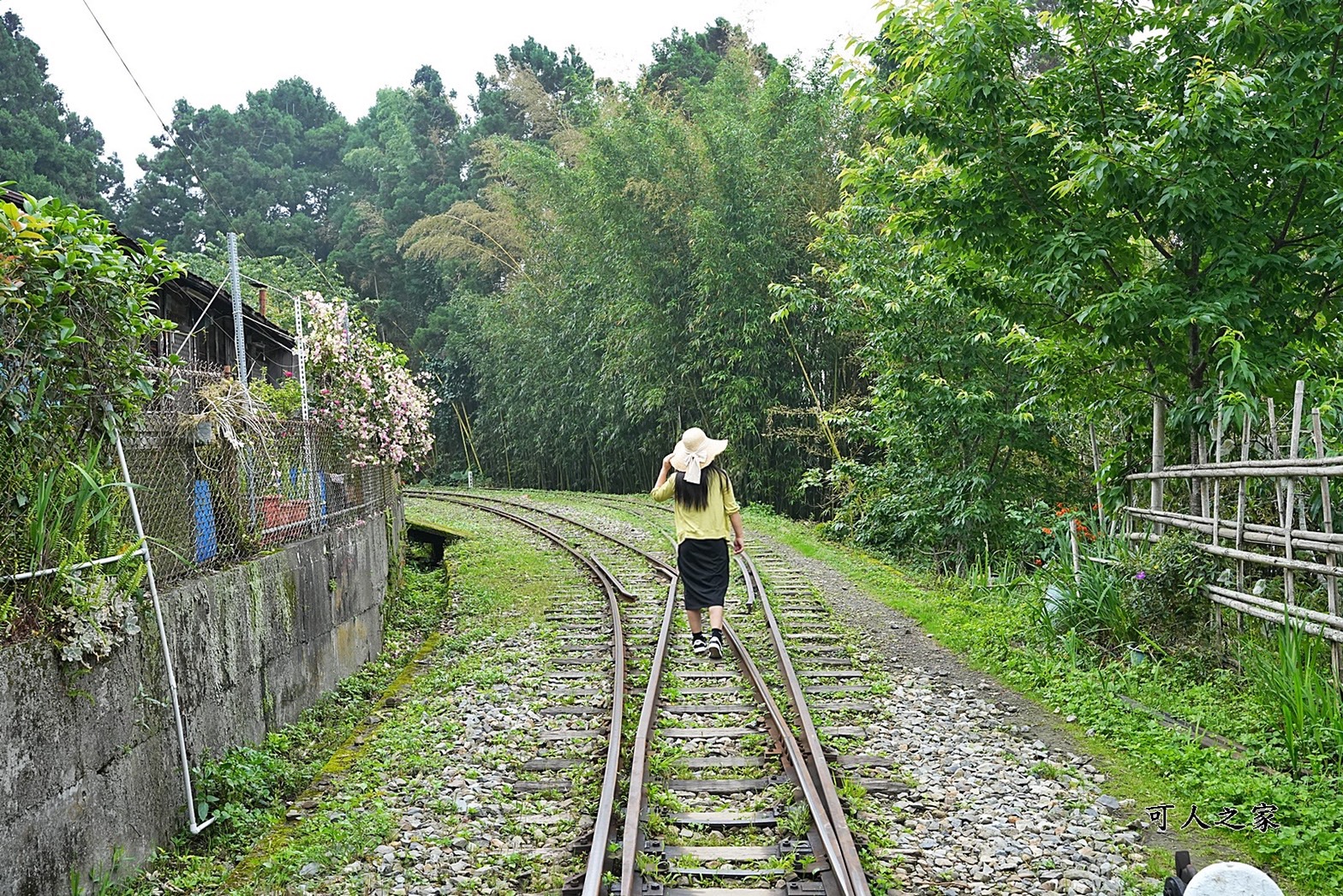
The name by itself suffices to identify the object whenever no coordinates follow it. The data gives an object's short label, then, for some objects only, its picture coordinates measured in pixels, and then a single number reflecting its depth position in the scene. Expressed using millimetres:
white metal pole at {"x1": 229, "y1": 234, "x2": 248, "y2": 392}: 6141
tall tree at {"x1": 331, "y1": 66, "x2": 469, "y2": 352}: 38969
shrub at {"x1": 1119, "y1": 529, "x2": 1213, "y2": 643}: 6195
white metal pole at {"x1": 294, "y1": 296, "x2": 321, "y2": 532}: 7512
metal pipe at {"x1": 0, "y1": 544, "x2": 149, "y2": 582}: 3639
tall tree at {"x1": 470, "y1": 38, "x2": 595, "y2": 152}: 31925
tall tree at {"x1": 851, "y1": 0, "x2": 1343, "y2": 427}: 5820
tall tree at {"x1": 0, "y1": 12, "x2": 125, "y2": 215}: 27095
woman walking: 6812
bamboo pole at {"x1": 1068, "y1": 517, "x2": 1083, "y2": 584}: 7504
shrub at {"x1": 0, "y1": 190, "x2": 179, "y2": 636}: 3727
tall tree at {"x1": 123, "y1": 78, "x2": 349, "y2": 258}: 41438
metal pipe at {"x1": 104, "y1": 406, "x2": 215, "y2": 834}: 4367
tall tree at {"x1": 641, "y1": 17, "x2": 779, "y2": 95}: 27703
